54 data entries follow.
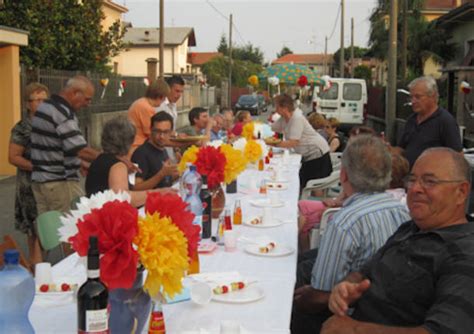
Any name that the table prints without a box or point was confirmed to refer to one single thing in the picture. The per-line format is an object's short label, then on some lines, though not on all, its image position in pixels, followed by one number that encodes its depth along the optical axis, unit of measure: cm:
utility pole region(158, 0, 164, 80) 2133
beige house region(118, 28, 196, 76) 5734
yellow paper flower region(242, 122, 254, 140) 944
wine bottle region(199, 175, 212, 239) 405
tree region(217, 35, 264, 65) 10375
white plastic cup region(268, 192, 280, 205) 547
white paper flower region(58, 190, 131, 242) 233
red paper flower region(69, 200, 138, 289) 216
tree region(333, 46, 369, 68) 8238
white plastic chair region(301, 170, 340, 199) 838
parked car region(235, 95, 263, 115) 4372
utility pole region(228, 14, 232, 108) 5053
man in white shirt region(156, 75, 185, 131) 877
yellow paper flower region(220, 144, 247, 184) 480
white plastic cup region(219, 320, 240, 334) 229
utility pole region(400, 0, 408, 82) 2641
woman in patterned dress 595
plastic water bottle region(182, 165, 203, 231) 395
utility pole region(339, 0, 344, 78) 3888
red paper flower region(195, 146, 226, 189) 451
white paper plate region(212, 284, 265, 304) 286
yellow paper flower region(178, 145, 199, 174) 463
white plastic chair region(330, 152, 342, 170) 1067
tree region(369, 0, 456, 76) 3434
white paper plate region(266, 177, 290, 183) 698
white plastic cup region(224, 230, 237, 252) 377
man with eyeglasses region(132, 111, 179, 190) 588
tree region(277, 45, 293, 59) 14725
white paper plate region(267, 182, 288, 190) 652
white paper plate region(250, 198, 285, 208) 534
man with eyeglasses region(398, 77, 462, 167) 711
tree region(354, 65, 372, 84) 5669
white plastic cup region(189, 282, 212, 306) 281
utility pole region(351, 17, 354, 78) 4422
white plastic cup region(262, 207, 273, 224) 458
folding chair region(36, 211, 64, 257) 425
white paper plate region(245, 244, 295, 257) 366
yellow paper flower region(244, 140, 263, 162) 733
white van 2302
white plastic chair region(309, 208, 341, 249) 540
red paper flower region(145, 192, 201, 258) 238
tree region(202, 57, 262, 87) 6956
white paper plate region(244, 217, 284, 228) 448
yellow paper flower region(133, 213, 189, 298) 220
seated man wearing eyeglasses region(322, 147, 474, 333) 277
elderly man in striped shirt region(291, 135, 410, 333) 345
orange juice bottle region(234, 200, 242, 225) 455
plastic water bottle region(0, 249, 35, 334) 213
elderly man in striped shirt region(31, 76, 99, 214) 548
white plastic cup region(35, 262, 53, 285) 311
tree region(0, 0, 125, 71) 1830
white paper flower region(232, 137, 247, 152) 724
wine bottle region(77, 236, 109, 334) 203
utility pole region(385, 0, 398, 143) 1745
